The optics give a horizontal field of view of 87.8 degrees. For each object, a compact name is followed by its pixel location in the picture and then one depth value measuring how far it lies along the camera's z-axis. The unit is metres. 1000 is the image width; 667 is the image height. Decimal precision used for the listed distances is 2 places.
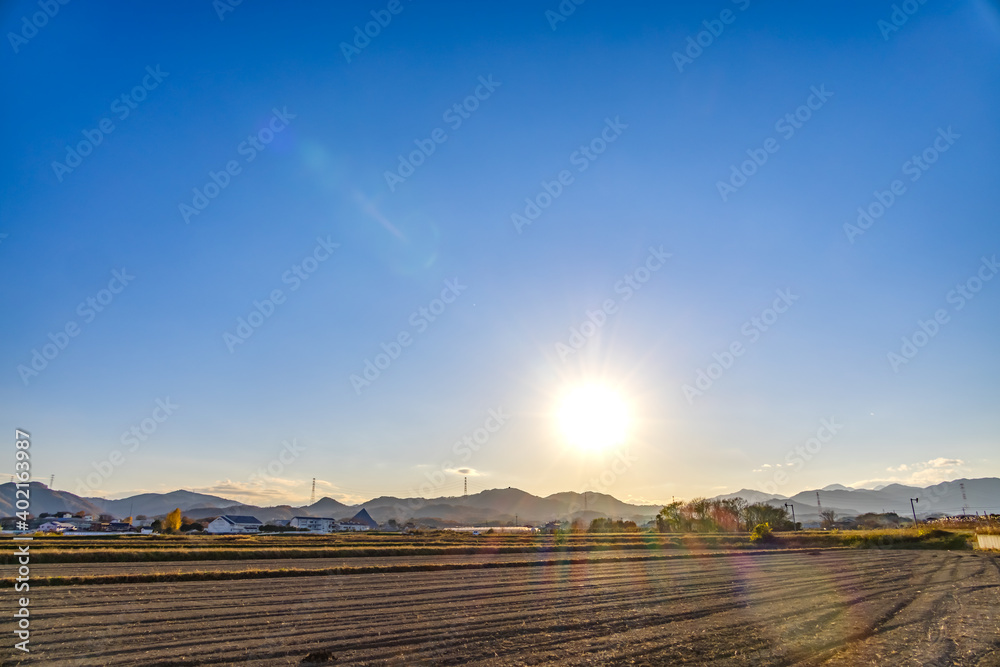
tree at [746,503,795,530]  118.88
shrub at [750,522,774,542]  86.94
